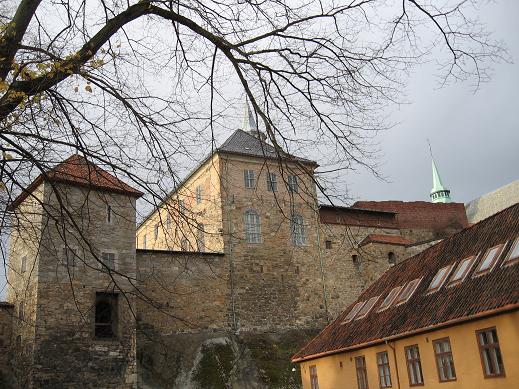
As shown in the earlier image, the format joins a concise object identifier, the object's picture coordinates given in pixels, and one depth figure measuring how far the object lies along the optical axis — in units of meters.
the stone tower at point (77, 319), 18.59
